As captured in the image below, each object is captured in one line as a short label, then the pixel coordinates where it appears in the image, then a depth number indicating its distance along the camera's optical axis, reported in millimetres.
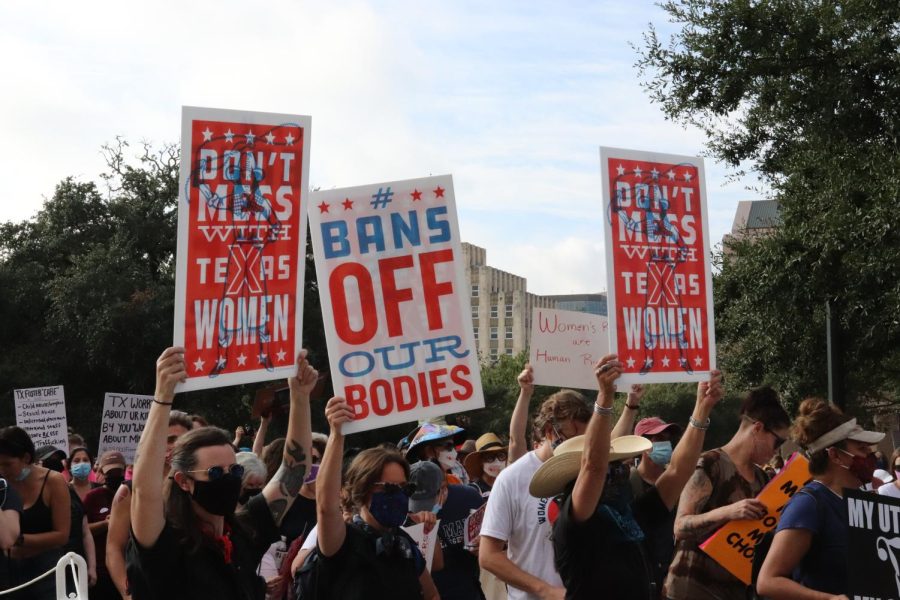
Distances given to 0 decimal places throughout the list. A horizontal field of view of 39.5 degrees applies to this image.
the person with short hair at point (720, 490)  6516
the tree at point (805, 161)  21125
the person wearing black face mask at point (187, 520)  4352
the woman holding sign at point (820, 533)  5461
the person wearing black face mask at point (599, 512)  5438
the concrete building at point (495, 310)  188625
